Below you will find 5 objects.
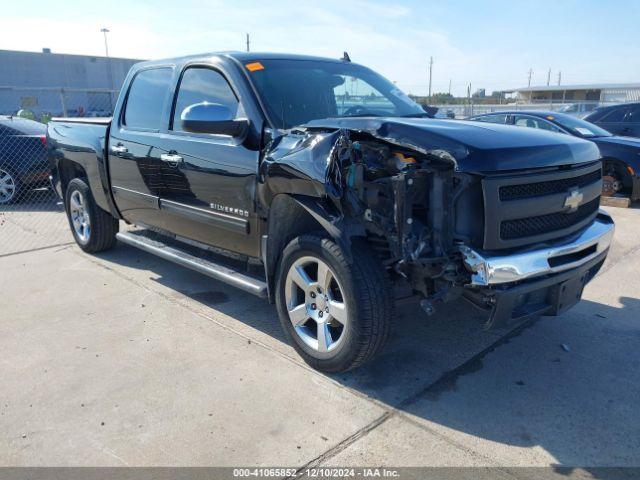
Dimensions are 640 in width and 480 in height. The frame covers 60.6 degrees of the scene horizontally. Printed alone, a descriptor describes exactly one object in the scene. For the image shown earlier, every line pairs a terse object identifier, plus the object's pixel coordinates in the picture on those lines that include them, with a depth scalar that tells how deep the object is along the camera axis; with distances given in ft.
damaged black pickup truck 9.43
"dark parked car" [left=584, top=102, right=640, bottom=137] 34.86
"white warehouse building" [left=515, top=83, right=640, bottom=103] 136.80
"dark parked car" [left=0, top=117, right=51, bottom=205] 31.24
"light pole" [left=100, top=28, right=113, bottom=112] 140.77
